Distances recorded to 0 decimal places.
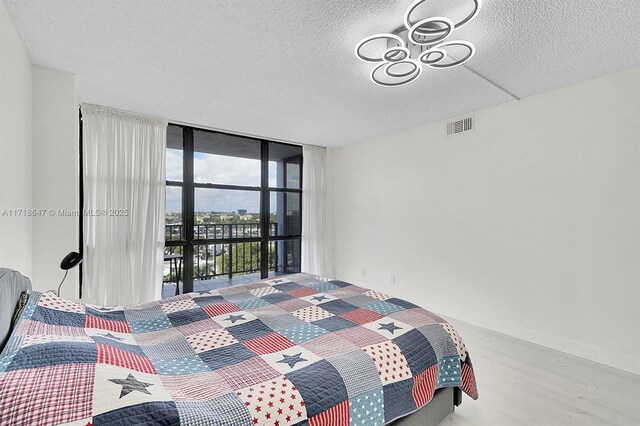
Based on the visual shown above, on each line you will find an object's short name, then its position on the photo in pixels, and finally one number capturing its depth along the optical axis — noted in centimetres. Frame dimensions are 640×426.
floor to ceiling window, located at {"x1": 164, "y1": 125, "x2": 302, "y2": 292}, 402
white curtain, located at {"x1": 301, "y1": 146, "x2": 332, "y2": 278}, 511
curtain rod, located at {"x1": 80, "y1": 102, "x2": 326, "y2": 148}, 352
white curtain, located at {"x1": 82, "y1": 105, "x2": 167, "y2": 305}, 329
